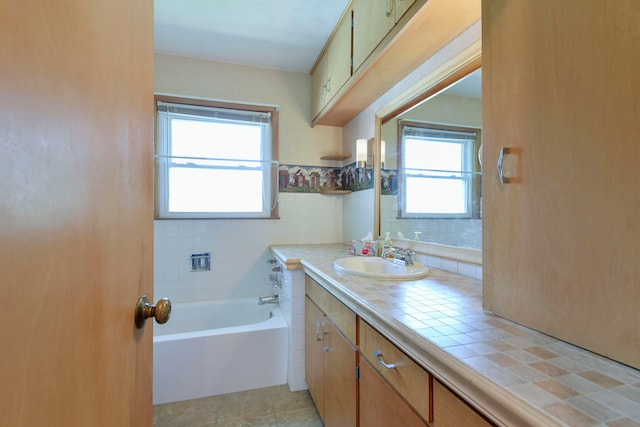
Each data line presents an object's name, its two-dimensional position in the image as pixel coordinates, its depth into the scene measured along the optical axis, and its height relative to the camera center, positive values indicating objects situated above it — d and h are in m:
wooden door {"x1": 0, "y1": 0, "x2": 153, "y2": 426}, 0.30 +0.01
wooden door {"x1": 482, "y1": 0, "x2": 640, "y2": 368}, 0.52 +0.10
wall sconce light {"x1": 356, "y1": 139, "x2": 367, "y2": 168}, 2.05 +0.46
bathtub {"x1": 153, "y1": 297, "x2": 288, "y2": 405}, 1.73 -0.91
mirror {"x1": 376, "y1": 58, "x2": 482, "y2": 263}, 1.23 +0.26
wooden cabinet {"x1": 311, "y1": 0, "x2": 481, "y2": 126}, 1.09 +0.79
